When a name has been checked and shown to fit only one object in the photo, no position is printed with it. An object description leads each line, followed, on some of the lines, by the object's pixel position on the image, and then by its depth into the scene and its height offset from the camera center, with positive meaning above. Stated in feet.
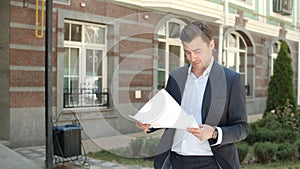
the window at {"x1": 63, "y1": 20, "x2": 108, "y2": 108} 22.76 +0.77
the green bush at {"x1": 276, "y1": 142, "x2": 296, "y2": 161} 18.70 -3.63
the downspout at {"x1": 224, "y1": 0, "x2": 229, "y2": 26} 35.68 +6.48
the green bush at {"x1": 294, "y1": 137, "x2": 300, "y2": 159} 19.33 -3.37
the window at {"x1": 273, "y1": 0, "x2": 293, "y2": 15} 45.11 +8.95
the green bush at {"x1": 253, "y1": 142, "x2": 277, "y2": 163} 18.31 -3.56
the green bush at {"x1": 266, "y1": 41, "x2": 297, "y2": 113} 28.48 -0.30
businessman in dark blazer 5.68 -0.44
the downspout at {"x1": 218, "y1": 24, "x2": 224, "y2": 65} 34.99 +4.15
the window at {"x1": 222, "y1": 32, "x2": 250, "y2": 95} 39.87 +2.89
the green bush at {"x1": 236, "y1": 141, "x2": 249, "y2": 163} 17.65 -3.35
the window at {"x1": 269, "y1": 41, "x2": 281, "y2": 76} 45.68 +3.62
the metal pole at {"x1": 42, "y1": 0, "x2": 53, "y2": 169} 16.02 -0.44
